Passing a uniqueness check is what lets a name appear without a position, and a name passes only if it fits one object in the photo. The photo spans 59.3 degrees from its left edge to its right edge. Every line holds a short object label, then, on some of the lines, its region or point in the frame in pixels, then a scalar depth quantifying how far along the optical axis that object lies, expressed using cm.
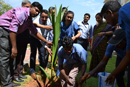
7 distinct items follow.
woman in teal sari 246
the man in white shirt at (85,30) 312
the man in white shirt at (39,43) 254
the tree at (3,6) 2119
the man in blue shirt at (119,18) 98
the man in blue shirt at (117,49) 142
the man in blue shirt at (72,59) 179
